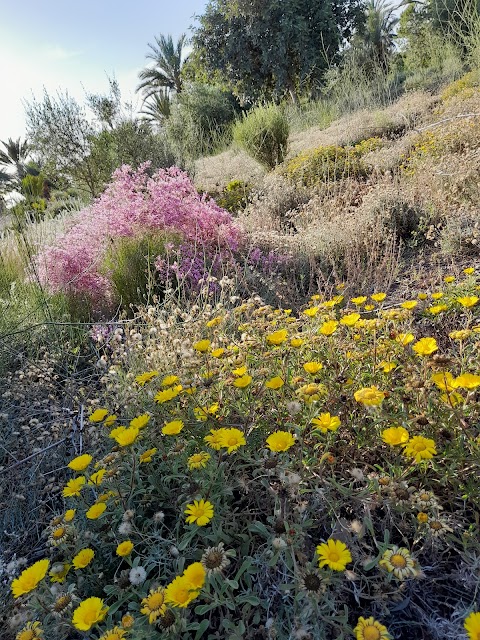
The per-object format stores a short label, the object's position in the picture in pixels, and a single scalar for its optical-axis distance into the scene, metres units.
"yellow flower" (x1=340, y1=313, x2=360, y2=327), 1.47
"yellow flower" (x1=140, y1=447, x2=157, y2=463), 1.21
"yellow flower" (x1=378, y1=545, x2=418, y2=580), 0.84
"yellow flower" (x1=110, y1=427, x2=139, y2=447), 1.13
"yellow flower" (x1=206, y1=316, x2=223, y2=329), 1.66
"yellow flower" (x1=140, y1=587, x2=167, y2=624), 0.87
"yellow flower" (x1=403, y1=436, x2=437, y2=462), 1.01
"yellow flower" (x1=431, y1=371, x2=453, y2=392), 1.15
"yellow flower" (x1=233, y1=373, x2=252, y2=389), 1.24
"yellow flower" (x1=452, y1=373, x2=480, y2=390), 1.08
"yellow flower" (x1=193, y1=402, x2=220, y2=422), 1.30
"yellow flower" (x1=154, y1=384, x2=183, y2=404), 1.29
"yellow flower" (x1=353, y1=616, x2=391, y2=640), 0.76
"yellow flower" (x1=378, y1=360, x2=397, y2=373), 1.36
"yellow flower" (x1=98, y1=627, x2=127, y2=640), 0.83
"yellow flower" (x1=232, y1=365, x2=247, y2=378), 1.32
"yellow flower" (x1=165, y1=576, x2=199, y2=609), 0.85
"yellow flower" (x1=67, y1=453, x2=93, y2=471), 1.16
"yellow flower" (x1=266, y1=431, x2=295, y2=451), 1.06
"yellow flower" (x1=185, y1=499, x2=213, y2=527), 0.99
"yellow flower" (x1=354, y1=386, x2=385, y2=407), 1.11
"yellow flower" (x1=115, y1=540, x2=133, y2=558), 1.00
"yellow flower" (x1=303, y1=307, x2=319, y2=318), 1.73
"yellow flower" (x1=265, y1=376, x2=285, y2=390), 1.25
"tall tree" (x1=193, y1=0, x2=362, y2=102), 14.80
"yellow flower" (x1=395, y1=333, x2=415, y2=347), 1.42
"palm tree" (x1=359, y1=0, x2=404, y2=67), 21.52
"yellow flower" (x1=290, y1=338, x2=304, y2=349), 1.40
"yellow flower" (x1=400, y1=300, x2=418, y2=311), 1.55
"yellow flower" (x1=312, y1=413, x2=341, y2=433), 1.11
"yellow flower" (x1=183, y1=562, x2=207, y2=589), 0.87
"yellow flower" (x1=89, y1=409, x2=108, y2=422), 1.33
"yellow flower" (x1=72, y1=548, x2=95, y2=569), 1.01
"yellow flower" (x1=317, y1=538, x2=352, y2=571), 0.86
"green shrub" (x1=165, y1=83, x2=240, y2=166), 13.18
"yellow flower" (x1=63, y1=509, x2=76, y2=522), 1.11
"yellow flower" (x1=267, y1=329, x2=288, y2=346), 1.41
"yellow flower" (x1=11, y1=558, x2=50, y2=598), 0.95
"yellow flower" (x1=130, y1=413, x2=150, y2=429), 1.23
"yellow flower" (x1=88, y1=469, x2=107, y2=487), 1.18
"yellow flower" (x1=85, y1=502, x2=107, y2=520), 1.09
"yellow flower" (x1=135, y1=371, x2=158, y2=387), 1.50
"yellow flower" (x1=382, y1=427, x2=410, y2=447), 1.07
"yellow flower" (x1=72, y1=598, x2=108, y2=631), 0.87
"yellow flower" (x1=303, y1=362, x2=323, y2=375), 1.29
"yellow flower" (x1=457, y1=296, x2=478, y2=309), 1.43
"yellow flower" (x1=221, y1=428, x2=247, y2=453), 1.09
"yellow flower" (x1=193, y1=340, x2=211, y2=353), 1.40
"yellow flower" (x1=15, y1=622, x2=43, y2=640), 0.89
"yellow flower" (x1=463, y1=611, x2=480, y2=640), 0.72
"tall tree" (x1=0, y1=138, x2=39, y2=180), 21.04
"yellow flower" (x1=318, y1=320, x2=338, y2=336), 1.43
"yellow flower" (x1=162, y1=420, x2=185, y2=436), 1.15
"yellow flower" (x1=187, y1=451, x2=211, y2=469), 1.09
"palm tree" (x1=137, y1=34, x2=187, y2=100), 23.38
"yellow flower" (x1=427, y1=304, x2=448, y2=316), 1.57
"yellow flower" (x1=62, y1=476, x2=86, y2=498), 1.16
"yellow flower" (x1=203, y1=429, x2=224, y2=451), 1.11
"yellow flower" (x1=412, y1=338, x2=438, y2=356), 1.25
